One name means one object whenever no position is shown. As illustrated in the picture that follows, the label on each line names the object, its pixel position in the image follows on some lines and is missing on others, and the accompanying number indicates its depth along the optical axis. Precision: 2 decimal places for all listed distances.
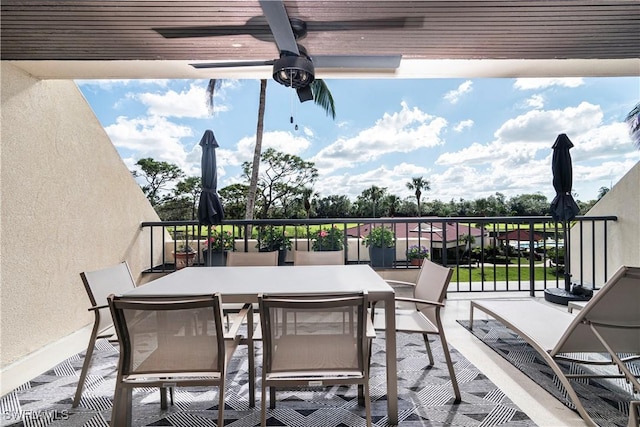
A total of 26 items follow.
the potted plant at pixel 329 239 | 4.82
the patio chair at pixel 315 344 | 1.57
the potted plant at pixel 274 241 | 4.93
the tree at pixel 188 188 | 13.49
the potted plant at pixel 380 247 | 4.92
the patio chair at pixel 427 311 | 2.20
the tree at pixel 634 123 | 13.86
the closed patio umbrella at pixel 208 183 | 4.18
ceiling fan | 2.31
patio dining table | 1.90
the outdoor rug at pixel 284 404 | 1.94
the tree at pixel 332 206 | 16.17
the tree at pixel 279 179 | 15.77
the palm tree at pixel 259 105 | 10.44
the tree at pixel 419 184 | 22.05
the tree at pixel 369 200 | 17.43
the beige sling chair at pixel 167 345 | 1.55
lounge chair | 1.99
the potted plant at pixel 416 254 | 5.21
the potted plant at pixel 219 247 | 5.07
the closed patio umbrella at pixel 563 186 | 4.16
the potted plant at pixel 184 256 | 5.26
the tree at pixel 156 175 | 13.42
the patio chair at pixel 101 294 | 2.13
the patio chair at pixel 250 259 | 3.20
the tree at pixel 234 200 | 15.27
